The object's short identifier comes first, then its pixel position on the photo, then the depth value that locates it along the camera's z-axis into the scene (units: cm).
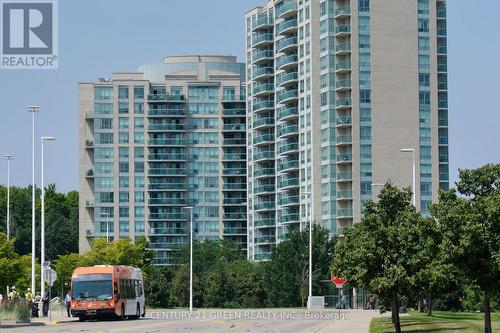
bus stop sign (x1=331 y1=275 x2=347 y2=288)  8565
